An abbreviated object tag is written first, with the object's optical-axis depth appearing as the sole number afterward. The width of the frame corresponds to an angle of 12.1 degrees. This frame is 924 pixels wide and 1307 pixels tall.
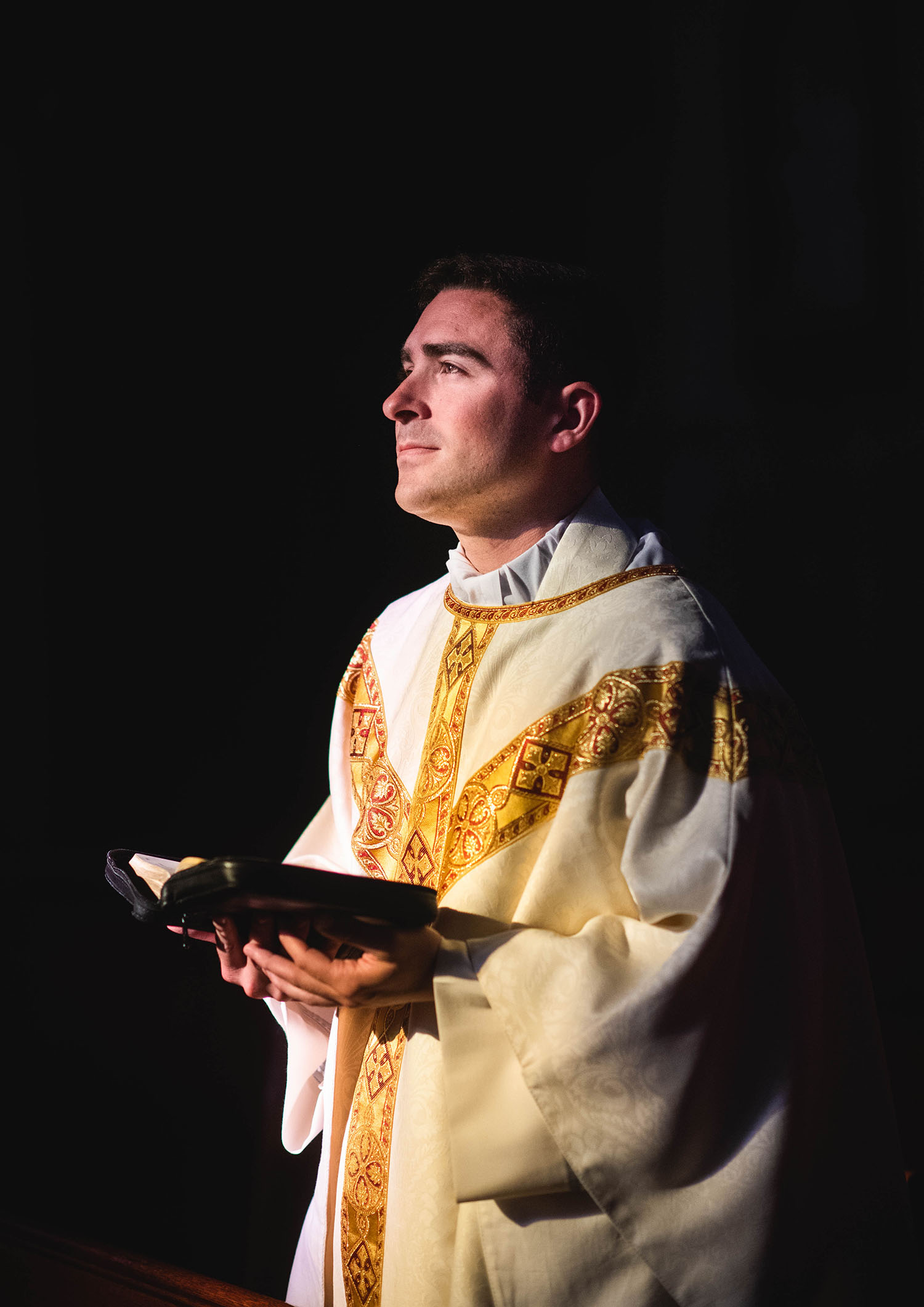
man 3.71
